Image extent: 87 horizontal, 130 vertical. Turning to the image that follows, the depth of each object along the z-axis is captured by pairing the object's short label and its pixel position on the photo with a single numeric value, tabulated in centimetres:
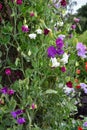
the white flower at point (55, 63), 255
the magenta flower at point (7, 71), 253
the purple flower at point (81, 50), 276
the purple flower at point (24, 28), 254
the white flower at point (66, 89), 274
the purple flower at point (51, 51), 258
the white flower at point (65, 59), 262
